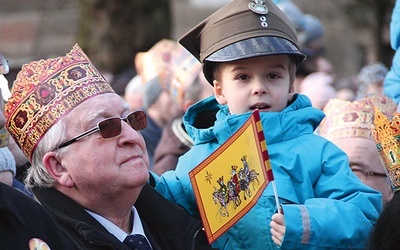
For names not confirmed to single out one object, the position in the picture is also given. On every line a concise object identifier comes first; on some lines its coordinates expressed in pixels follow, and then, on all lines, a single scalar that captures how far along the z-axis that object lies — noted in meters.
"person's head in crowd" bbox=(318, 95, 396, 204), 11.98
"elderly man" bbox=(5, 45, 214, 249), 9.62
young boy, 9.55
